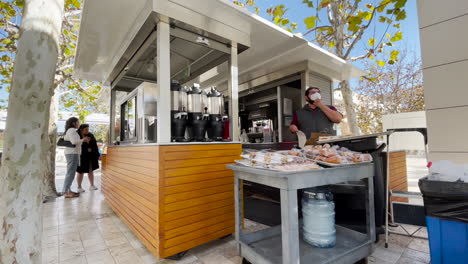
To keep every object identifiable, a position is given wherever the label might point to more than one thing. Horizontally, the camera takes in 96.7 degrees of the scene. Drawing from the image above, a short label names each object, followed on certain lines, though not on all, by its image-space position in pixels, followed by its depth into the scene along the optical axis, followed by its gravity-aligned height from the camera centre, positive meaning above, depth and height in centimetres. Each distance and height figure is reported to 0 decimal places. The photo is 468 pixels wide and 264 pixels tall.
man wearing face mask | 267 +27
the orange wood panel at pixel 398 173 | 295 -56
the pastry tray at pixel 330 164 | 158 -21
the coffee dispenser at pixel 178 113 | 223 +29
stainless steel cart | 134 -72
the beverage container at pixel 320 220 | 180 -73
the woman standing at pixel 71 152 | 459 -22
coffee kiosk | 200 +34
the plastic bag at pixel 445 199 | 128 -42
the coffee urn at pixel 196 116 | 234 +27
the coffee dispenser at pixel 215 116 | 247 +28
